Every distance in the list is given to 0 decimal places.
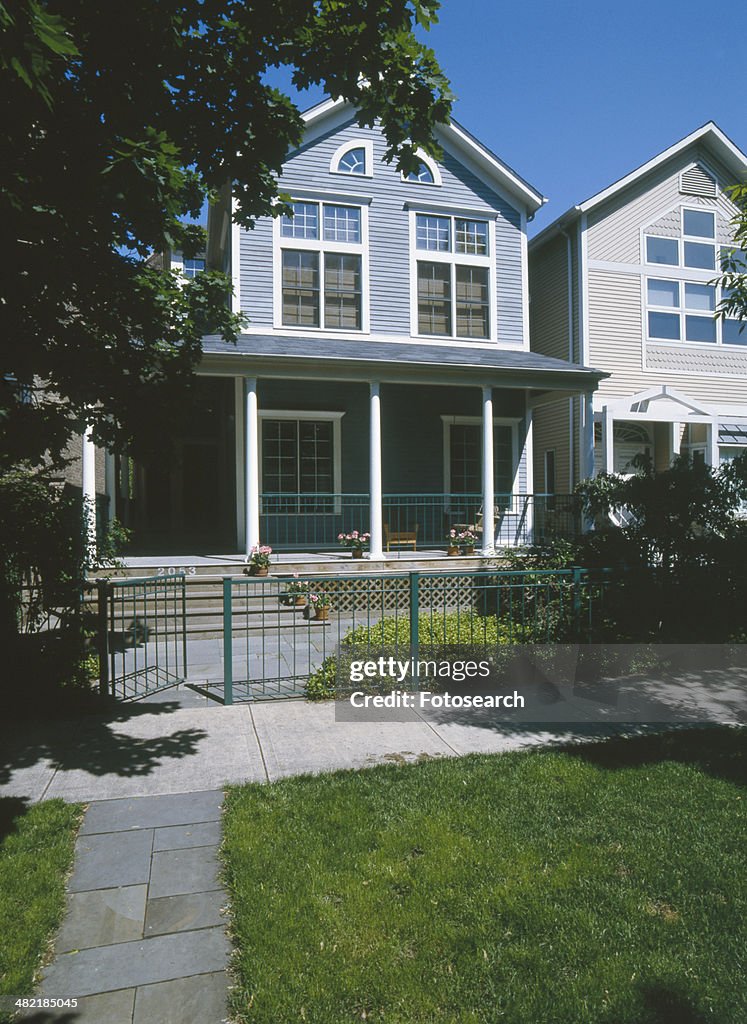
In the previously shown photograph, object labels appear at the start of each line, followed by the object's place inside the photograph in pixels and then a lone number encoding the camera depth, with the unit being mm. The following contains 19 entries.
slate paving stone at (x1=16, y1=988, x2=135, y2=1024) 2590
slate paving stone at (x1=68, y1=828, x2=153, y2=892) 3559
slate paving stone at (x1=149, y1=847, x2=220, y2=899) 3498
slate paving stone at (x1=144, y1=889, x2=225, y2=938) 3182
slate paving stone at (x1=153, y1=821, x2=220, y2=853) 3953
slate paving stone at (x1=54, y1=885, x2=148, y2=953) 3074
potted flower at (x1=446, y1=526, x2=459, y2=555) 13406
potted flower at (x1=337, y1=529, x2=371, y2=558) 12752
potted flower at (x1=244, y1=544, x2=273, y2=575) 11320
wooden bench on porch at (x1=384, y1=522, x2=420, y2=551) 13836
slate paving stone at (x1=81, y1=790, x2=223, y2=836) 4211
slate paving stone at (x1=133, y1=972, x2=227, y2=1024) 2611
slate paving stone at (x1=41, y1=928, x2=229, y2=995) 2789
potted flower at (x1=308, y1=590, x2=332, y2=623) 8023
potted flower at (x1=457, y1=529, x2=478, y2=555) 13477
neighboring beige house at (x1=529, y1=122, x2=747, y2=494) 16703
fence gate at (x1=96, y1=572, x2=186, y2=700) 6672
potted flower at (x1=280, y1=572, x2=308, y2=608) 6836
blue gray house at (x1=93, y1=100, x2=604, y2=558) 13867
